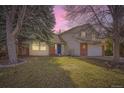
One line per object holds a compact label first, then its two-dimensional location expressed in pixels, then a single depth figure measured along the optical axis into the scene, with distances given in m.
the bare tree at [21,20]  3.44
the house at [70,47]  7.08
